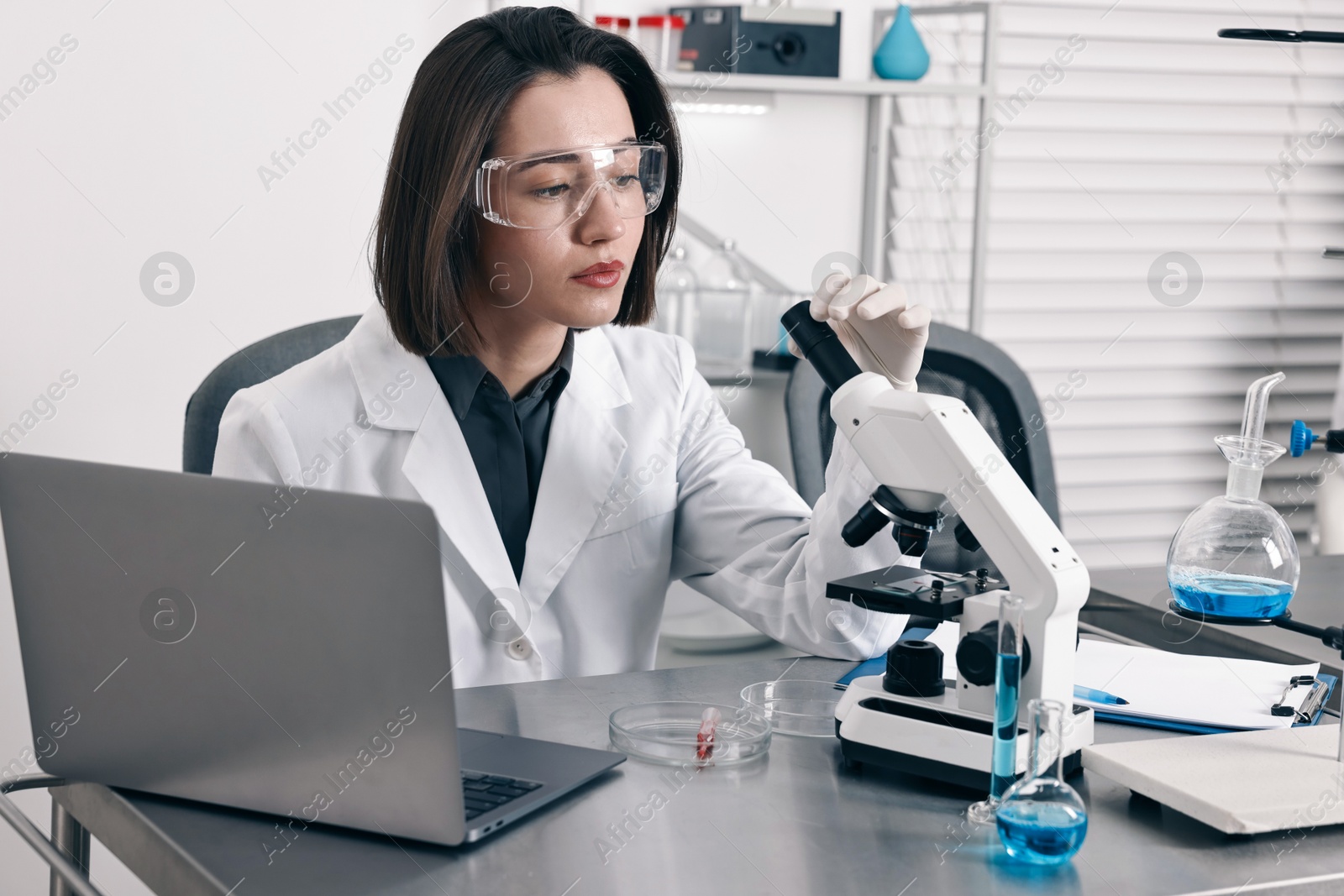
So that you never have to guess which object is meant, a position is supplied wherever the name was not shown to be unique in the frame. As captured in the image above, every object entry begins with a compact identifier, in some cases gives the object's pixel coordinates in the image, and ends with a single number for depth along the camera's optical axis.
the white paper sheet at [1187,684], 1.16
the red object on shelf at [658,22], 2.91
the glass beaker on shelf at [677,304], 3.03
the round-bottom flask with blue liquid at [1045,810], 0.85
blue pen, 1.18
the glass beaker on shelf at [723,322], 3.05
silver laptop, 0.81
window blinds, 3.40
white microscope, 0.96
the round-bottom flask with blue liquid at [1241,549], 1.11
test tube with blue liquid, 0.90
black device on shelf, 2.94
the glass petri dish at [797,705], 1.12
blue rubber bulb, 3.11
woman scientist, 1.43
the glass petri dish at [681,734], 1.04
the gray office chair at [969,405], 1.83
